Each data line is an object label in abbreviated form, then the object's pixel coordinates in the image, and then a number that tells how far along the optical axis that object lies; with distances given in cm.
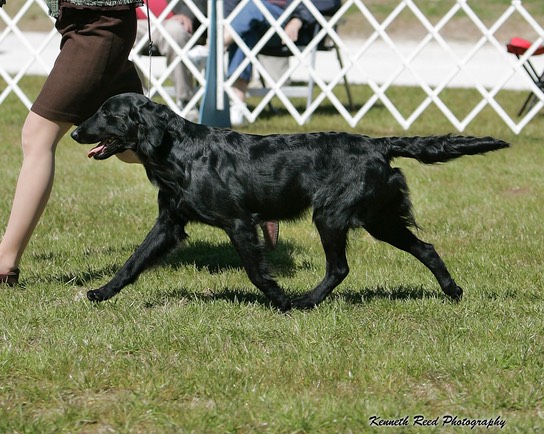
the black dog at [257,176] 854
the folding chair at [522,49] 2011
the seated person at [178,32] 1983
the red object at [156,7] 2042
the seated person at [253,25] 1981
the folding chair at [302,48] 2044
